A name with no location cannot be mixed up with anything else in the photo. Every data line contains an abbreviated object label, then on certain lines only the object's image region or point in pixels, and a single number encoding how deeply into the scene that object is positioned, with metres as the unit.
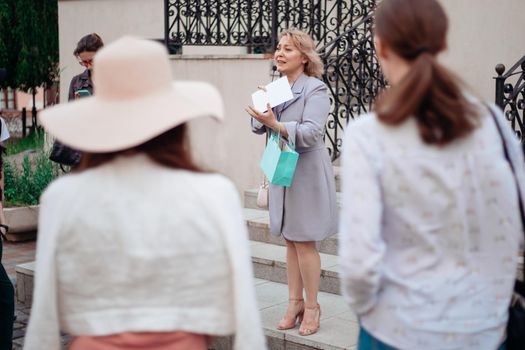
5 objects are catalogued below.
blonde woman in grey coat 4.87
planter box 8.95
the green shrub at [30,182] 9.38
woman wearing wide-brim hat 2.25
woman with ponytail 2.30
